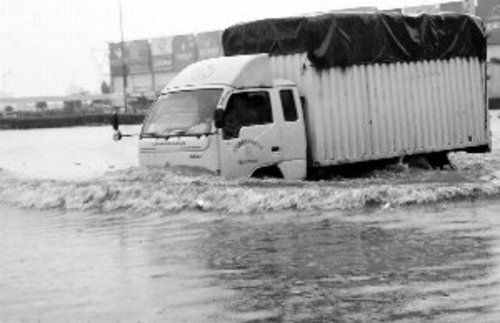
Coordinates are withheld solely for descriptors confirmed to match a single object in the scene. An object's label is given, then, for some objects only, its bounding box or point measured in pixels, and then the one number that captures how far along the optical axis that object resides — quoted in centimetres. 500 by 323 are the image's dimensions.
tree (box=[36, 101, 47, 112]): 11718
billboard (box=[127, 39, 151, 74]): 12762
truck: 1257
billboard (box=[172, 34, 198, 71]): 12425
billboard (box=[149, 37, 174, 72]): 12619
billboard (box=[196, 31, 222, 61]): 12038
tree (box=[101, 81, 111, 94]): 14200
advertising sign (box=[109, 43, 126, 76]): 12475
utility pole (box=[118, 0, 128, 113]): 7831
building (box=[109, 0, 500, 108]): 12281
